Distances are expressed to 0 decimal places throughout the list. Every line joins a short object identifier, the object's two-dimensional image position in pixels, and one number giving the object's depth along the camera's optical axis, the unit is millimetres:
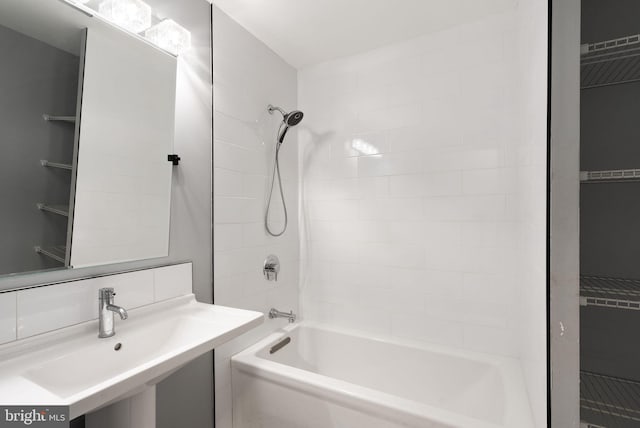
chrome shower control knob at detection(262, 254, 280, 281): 2055
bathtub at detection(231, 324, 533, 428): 1301
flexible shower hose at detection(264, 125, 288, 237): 2104
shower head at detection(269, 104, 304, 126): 2041
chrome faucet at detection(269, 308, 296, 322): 2104
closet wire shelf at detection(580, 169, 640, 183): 871
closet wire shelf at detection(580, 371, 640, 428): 920
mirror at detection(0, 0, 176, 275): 975
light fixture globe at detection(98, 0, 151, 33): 1242
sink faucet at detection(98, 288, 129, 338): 1104
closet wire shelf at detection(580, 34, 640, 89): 916
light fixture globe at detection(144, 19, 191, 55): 1396
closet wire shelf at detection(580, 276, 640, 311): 837
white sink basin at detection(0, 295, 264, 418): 762
